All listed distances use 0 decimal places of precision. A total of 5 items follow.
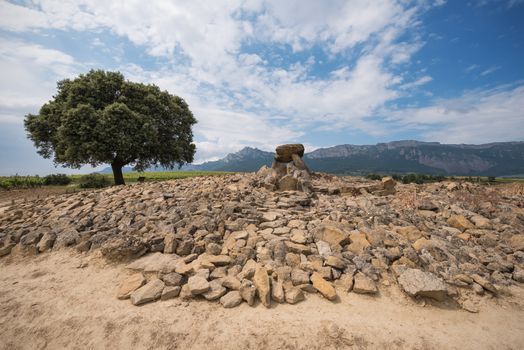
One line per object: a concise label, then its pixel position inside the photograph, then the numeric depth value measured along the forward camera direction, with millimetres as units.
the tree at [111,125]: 21438
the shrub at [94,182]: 26781
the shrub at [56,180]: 30797
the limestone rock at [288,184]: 14086
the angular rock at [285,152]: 16938
